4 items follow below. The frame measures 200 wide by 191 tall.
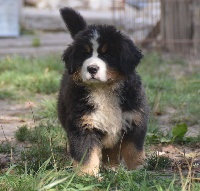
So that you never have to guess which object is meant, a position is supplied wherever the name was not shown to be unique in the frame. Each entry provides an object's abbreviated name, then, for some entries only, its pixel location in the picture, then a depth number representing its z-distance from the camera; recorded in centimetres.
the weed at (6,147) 884
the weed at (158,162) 789
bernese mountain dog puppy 766
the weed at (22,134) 960
